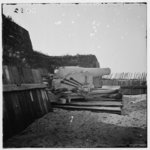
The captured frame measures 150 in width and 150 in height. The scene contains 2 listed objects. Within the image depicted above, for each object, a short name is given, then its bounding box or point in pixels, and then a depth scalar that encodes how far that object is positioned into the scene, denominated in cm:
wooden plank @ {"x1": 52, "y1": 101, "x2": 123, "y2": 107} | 554
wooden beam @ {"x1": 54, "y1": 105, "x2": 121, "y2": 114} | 501
